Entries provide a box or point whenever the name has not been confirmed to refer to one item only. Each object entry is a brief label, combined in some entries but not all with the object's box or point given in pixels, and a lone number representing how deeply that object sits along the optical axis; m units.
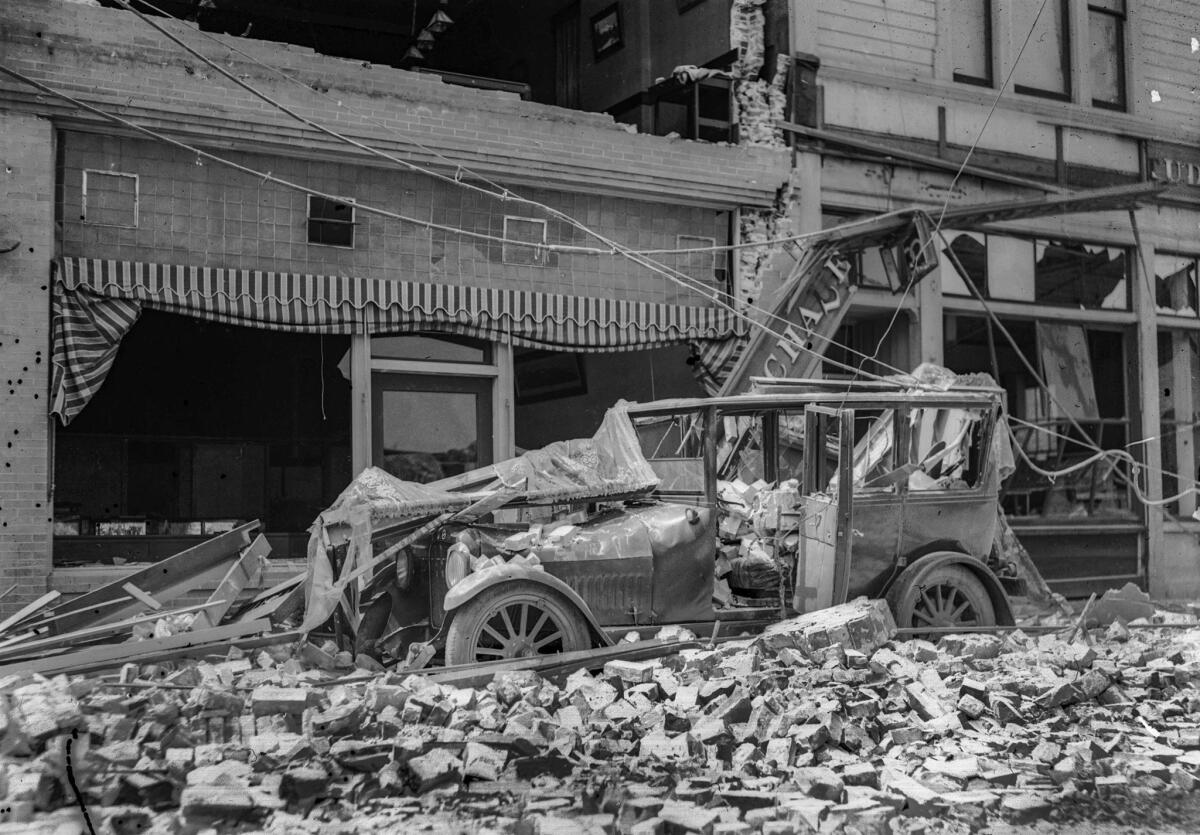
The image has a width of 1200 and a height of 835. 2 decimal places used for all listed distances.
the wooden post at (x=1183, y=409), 16.14
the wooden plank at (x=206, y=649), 6.64
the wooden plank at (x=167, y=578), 7.78
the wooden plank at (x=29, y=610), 7.54
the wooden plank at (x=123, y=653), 6.54
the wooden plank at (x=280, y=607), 7.74
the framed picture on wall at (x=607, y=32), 15.33
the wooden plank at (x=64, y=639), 6.87
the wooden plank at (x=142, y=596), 7.70
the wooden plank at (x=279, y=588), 8.35
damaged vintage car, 7.17
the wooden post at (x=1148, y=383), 15.48
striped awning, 9.70
